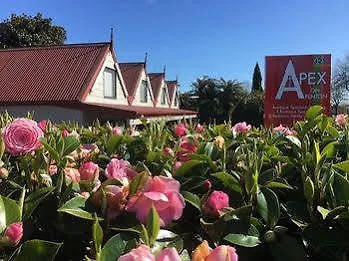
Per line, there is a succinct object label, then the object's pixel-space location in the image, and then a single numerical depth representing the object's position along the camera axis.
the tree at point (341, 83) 47.27
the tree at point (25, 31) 33.97
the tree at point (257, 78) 51.59
